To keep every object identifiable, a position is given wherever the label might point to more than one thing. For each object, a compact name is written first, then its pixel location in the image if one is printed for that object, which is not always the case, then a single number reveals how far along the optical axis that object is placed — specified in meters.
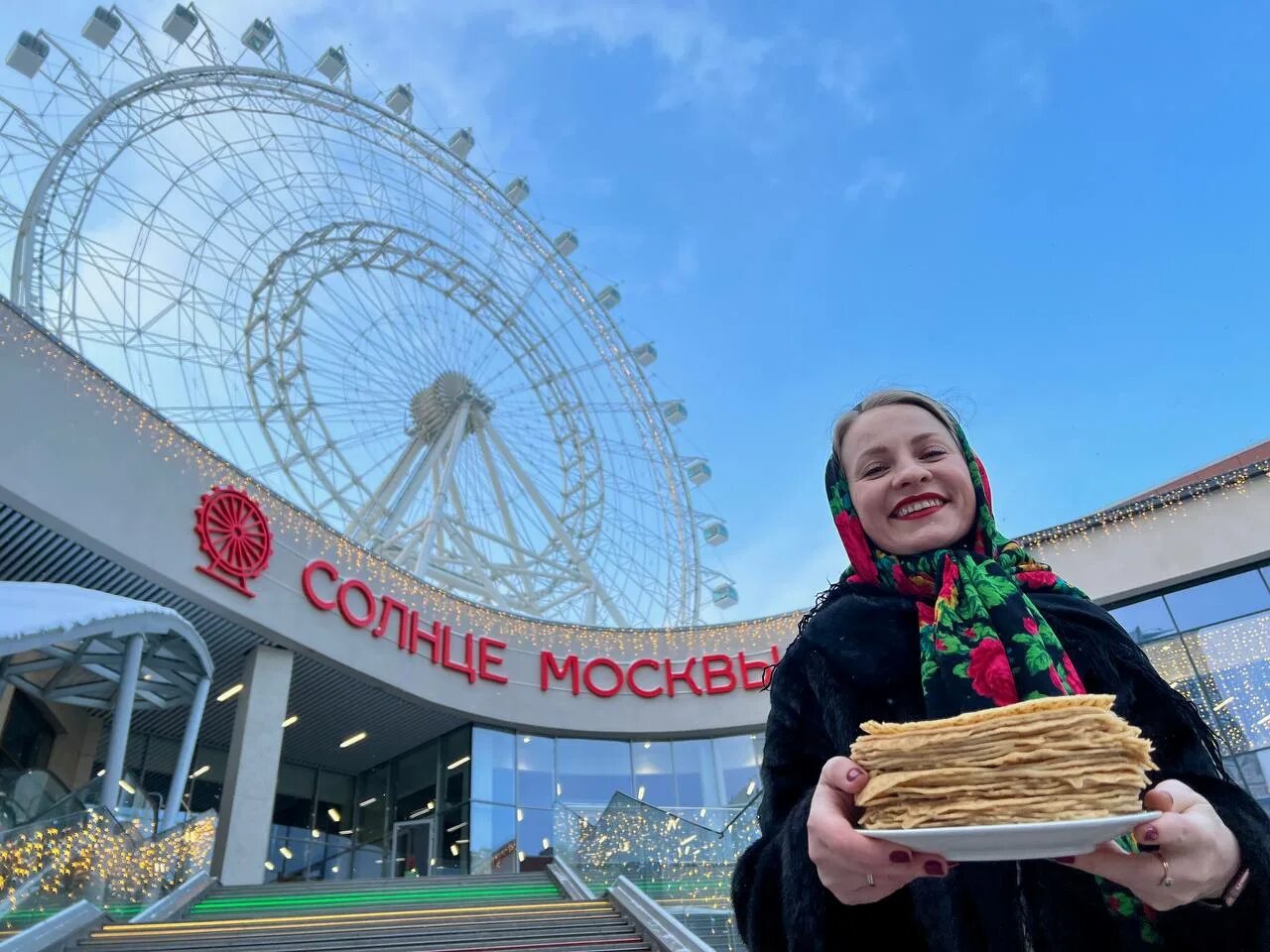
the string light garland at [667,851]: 7.14
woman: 1.13
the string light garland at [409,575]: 12.41
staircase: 6.67
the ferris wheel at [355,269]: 15.46
